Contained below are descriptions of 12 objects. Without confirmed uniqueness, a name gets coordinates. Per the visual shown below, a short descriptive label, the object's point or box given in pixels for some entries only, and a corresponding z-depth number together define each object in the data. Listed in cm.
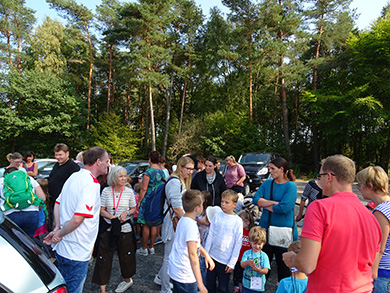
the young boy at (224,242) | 325
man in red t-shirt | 158
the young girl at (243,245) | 386
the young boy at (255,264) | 313
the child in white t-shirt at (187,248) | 250
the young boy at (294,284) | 223
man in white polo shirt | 246
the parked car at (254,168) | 1154
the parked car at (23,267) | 156
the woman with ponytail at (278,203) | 341
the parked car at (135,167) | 1005
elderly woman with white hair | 357
